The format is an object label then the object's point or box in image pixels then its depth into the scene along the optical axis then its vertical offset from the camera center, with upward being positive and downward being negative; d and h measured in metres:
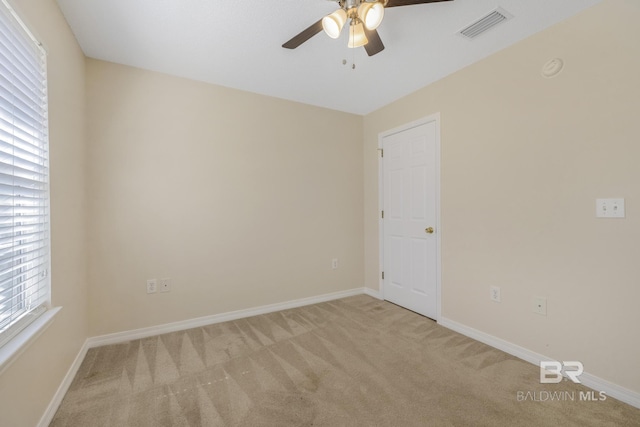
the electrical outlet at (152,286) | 2.51 -0.68
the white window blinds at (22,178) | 1.17 +0.18
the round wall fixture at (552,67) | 1.90 +1.04
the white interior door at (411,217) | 2.82 -0.05
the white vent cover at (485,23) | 1.81 +1.35
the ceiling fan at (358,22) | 1.43 +1.12
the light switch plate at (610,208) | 1.65 +0.02
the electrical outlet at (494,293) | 2.26 -0.69
